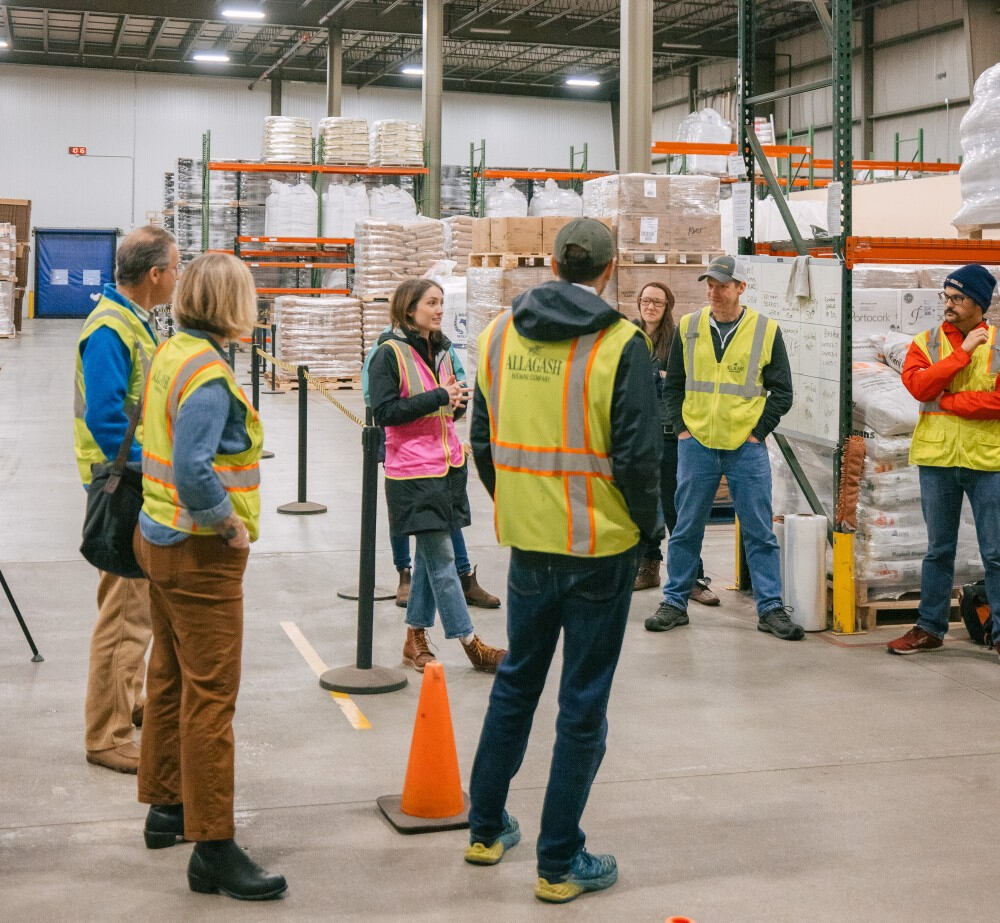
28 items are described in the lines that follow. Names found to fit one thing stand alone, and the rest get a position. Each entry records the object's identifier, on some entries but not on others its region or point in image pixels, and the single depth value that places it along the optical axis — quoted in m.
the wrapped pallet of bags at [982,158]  7.04
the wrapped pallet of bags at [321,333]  18.38
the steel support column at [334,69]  28.03
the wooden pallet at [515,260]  12.48
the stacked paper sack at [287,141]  19.91
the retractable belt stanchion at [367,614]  5.48
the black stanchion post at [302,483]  9.62
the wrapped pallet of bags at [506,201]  20.34
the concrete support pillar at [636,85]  14.01
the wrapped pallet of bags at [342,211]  19.73
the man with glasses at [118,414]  4.14
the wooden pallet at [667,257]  11.27
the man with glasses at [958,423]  5.87
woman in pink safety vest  5.52
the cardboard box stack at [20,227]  30.86
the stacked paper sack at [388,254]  17.91
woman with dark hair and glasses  7.45
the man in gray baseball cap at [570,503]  3.46
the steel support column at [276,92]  37.31
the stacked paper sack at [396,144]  19.97
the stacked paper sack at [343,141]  19.86
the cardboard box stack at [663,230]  11.27
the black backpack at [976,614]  6.43
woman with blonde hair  3.43
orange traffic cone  4.14
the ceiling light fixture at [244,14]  26.11
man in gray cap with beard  6.44
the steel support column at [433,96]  20.80
